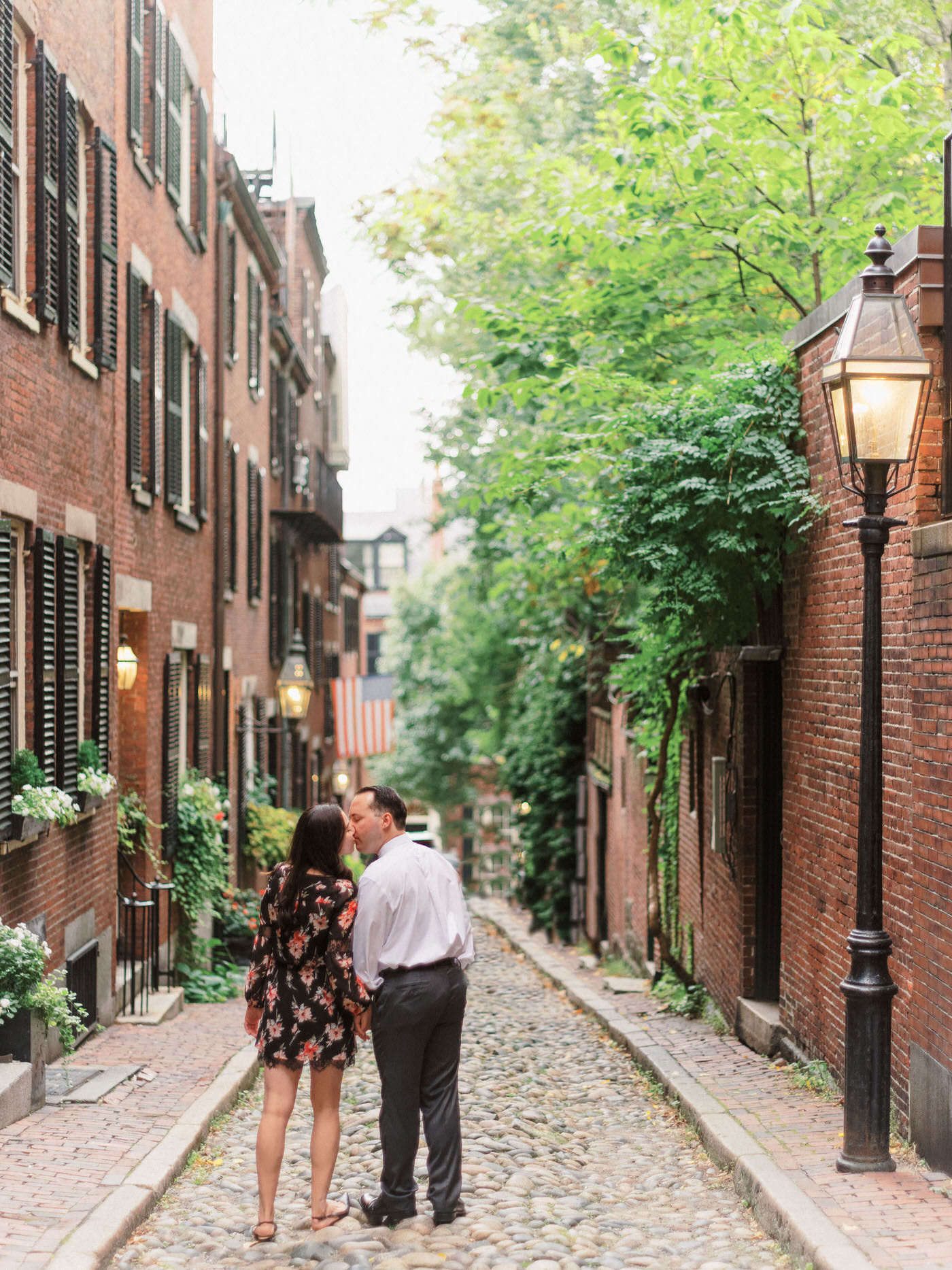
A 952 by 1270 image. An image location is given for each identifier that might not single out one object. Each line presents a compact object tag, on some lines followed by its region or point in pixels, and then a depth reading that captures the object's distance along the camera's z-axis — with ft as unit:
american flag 80.94
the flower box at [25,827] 26.27
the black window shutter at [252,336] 66.03
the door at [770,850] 32.96
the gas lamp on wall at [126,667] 41.52
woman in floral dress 17.98
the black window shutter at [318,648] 95.14
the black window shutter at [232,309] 59.72
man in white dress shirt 18.20
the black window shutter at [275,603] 72.64
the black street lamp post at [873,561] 19.71
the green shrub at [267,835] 61.16
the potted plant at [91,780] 31.99
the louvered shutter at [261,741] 68.08
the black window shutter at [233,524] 59.52
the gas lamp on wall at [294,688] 62.23
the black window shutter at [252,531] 65.10
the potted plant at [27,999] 23.81
